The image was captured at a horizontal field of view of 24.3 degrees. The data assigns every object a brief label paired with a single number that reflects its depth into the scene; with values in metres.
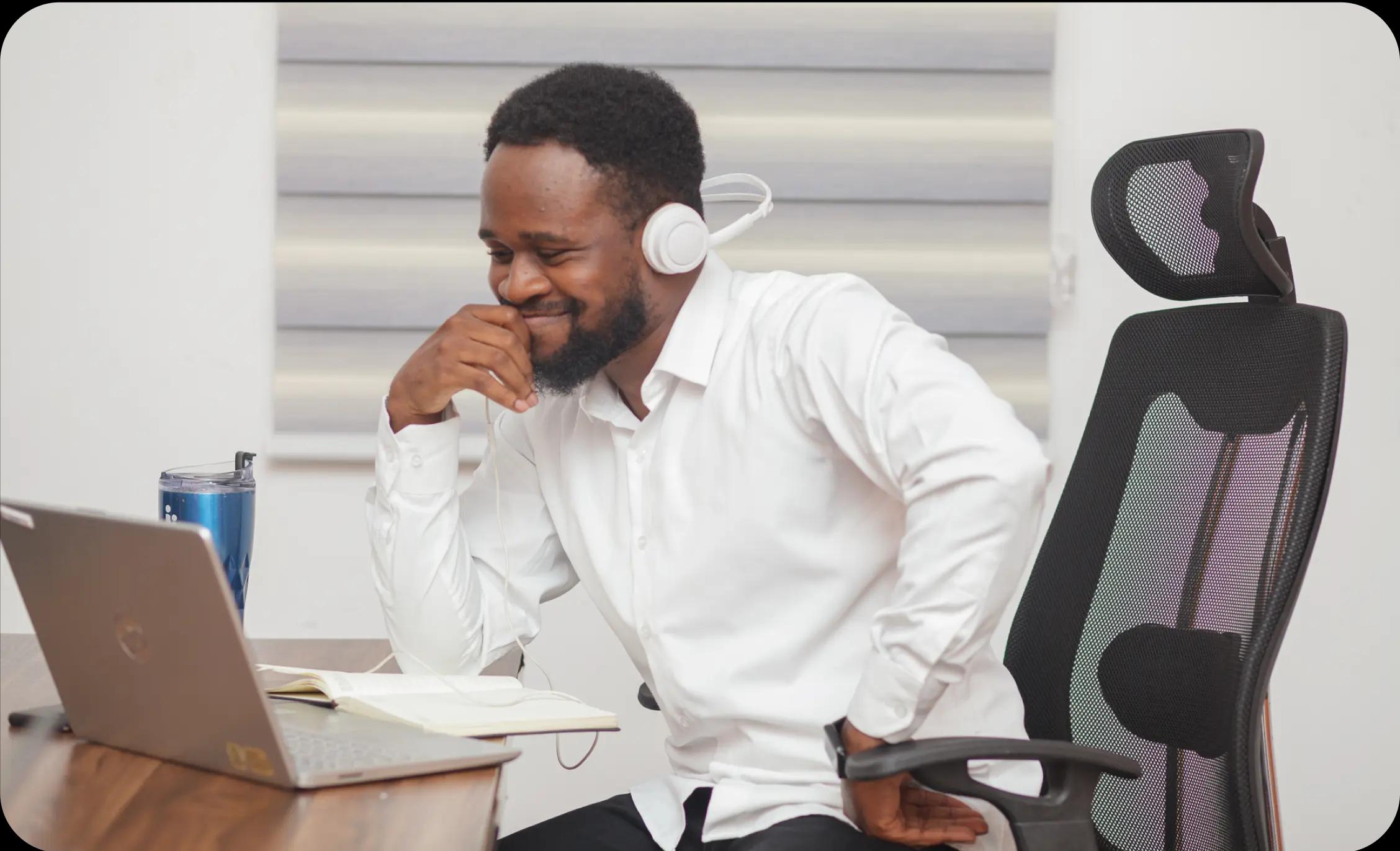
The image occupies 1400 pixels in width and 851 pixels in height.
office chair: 3.15
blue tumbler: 3.42
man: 3.15
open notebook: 3.15
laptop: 2.90
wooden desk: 2.88
